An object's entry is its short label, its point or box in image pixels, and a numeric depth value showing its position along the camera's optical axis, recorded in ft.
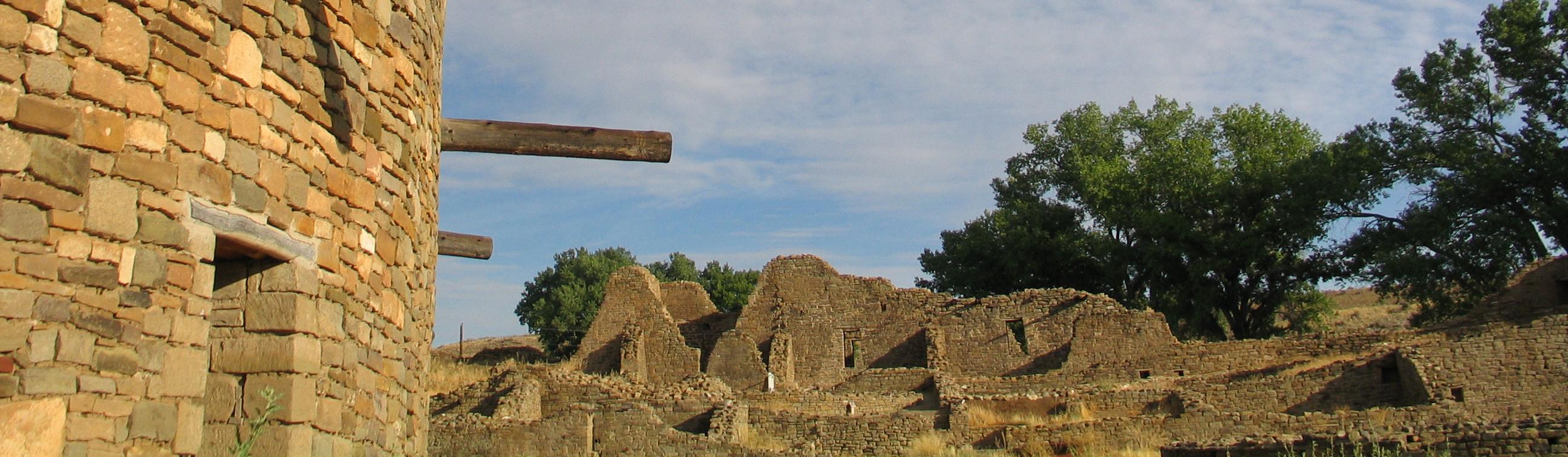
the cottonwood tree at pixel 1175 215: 100.12
